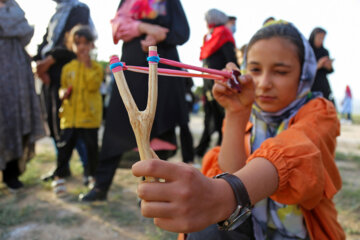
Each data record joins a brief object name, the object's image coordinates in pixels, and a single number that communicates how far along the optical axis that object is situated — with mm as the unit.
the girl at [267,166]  614
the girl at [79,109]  2783
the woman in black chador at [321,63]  4238
